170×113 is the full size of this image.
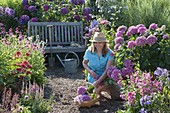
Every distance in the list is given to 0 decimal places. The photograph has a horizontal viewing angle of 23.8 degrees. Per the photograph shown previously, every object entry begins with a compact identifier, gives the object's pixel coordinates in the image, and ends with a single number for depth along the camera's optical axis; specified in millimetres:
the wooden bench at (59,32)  9028
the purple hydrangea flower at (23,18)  9438
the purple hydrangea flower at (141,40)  5523
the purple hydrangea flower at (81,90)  5527
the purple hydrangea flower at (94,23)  8422
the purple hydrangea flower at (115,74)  5305
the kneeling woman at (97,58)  5836
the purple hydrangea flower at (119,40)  5848
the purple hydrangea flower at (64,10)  9267
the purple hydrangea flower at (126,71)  5418
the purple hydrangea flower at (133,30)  5863
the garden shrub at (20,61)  5387
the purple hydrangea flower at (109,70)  5520
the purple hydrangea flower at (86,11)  9297
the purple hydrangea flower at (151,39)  5516
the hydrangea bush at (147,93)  4074
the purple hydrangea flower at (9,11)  9438
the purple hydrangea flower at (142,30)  5722
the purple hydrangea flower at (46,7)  9359
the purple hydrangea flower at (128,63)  5500
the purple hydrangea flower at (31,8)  9539
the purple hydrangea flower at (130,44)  5582
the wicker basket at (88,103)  5320
